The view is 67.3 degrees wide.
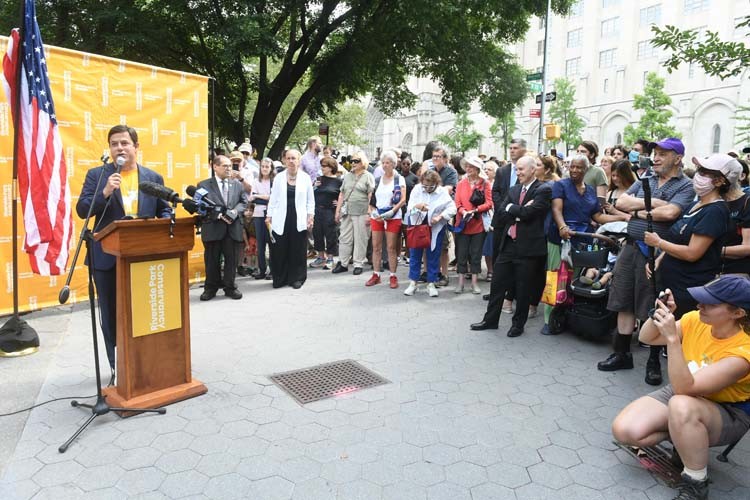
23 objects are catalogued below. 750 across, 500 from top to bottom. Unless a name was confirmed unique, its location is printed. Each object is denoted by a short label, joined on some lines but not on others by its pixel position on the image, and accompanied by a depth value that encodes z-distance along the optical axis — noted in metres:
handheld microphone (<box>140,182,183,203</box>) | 3.88
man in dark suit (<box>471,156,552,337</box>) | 6.32
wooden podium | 4.09
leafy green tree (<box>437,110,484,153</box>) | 63.03
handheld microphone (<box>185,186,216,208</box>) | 3.94
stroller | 6.07
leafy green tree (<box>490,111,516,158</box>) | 56.31
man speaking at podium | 4.37
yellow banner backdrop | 6.56
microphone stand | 3.77
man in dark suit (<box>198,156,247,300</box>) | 8.02
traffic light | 18.98
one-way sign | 20.36
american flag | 5.18
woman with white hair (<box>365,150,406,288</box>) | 8.89
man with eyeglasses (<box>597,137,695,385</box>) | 4.86
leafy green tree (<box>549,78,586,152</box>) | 54.53
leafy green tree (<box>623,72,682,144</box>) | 47.94
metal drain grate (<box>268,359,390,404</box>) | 4.71
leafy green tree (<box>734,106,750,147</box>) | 41.88
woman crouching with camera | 3.17
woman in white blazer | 8.61
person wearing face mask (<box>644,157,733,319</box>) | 4.30
